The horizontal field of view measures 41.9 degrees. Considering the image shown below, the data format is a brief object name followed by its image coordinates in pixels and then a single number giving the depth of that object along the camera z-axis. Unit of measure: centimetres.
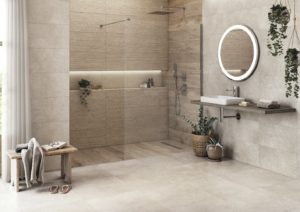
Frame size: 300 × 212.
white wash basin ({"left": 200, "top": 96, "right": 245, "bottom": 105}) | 557
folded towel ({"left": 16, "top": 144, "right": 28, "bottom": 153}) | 467
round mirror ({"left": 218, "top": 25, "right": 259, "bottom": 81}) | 558
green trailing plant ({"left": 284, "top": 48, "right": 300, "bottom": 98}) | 438
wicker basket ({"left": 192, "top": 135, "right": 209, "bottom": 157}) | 613
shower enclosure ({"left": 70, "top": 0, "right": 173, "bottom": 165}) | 639
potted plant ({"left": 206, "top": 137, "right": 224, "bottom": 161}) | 592
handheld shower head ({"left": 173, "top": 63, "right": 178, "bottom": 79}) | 737
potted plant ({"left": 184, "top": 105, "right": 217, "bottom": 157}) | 614
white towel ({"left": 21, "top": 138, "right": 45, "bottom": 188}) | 453
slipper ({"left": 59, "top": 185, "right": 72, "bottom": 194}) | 454
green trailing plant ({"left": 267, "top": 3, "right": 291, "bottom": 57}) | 435
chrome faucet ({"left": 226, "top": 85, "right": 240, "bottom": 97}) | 591
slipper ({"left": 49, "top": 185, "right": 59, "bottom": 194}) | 454
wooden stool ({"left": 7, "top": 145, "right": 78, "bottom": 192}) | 454
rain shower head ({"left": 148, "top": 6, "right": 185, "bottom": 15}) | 715
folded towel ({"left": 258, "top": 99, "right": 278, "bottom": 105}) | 503
